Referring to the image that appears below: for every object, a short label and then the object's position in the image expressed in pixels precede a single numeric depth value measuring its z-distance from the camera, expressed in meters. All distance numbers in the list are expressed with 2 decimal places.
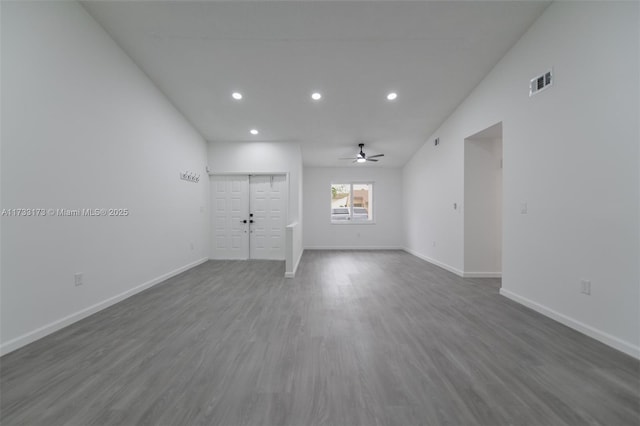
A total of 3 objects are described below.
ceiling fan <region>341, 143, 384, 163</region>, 6.18
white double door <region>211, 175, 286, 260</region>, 6.16
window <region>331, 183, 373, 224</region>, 8.14
